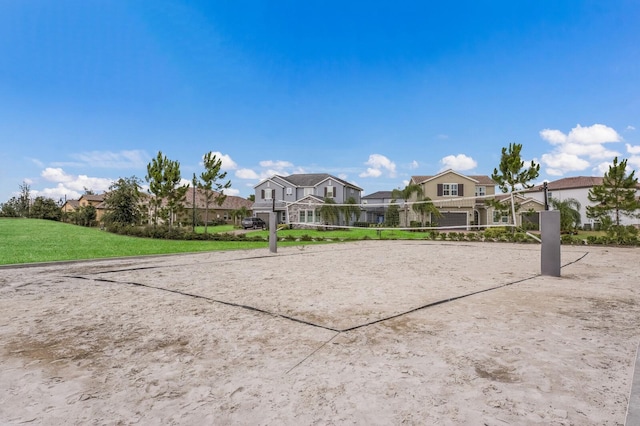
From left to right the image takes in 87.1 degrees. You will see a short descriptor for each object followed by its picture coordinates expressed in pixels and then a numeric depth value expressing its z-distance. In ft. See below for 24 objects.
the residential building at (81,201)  228.63
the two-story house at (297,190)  143.64
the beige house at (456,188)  112.69
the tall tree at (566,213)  85.59
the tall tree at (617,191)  68.60
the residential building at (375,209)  183.29
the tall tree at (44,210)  182.70
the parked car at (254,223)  123.54
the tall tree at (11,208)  182.50
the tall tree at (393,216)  119.00
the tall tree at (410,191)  113.80
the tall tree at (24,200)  197.77
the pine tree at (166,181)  88.69
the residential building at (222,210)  167.02
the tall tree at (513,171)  71.31
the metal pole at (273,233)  43.91
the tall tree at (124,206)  106.52
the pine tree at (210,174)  90.07
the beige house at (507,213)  74.79
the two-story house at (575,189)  140.05
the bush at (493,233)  68.33
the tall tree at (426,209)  85.00
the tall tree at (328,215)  108.06
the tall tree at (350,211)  118.32
